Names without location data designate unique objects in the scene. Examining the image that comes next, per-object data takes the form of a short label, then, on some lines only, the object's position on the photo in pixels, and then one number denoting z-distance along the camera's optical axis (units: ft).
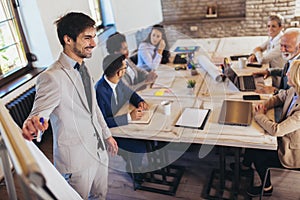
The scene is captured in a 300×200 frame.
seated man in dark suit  6.98
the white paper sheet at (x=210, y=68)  8.64
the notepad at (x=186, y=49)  11.60
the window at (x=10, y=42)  10.30
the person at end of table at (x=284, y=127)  5.93
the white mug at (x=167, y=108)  7.06
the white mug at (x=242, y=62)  9.43
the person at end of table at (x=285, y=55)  7.58
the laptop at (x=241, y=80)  8.03
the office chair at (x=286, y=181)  7.67
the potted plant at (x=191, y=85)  8.19
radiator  9.43
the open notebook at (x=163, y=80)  8.82
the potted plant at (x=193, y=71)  9.27
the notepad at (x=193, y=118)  6.65
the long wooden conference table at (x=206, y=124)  6.11
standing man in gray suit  4.98
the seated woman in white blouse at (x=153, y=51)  10.60
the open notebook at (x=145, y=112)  6.98
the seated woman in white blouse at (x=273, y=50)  9.46
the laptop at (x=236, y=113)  6.51
